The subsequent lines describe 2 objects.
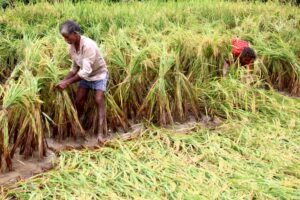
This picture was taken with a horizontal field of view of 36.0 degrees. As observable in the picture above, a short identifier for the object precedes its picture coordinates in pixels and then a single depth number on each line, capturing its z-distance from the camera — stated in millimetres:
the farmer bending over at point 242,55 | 5230
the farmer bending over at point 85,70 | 3893
